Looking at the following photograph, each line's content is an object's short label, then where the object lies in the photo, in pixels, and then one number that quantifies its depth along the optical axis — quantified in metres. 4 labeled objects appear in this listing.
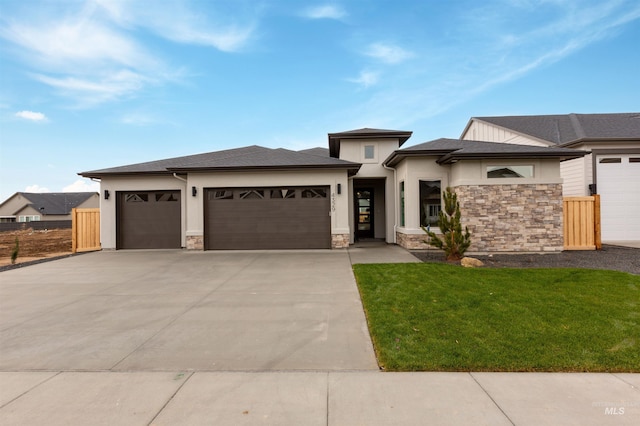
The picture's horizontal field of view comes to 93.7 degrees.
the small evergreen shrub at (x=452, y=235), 9.26
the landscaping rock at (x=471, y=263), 8.14
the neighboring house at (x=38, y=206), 46.81
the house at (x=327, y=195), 10.38
